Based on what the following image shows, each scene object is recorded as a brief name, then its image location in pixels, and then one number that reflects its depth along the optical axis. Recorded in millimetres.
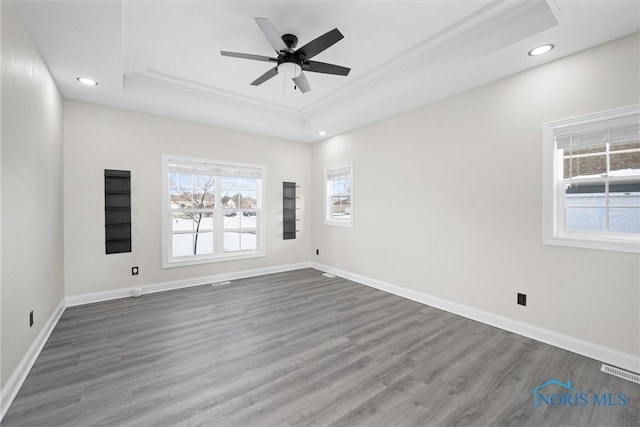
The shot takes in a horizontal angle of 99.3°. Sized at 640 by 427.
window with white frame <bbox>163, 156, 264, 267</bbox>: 4285
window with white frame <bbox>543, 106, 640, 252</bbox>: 2277
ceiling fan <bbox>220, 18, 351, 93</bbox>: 2193
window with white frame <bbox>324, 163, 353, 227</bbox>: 4910
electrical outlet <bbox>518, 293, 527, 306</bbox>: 2760
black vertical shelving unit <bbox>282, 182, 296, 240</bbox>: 5438
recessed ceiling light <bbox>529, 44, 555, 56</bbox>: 2355
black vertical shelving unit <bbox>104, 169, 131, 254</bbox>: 3709
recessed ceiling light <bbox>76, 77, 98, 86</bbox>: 2977
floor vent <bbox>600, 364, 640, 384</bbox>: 2051
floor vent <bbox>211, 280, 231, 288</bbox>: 4379
